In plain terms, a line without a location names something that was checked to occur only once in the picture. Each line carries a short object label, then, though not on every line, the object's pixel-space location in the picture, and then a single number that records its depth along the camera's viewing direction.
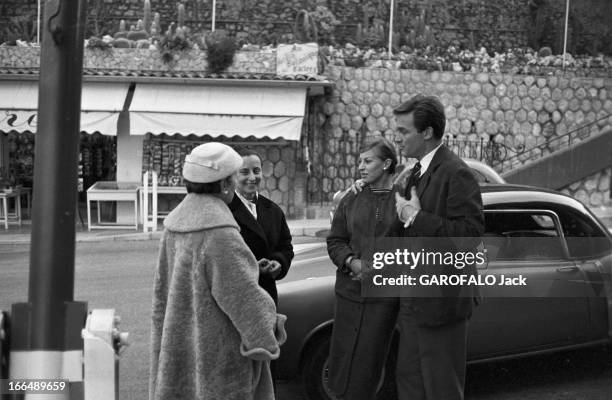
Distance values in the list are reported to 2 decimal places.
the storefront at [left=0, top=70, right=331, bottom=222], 16.28
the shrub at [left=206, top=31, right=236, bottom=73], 17.45
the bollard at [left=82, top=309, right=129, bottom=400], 3.77
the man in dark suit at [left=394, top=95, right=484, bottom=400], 4.18
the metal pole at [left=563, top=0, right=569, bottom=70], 20.26
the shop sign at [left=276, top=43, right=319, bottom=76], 17.28
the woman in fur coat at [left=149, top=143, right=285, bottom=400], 3.89
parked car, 5.71
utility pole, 3.88
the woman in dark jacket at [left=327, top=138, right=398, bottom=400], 4.85
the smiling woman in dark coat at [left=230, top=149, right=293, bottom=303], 5.05
